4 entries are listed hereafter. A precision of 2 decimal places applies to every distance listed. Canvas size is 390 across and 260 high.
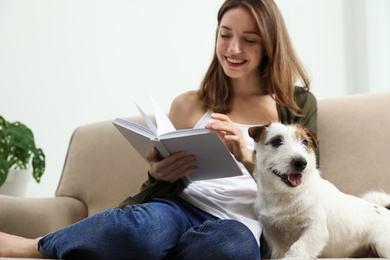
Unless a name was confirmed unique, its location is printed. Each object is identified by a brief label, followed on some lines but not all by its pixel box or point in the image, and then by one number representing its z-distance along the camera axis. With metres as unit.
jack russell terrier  1.18
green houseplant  2.56
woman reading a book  1.26
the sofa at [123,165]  1.72
